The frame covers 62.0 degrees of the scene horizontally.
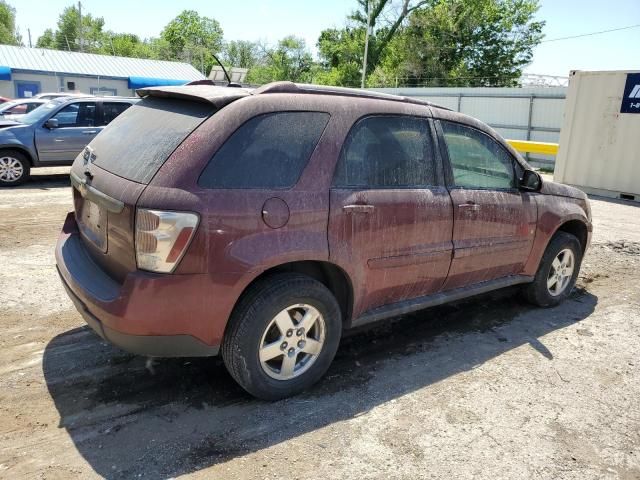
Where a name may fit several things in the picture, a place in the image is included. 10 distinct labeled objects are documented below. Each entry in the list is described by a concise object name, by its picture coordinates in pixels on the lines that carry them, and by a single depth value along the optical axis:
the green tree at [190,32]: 83.81
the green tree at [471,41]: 38.82
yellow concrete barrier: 16.73
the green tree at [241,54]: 74.81
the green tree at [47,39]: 95.09
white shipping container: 11.59
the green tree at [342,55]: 49.97
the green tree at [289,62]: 64.94
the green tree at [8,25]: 78.44
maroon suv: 2.79
